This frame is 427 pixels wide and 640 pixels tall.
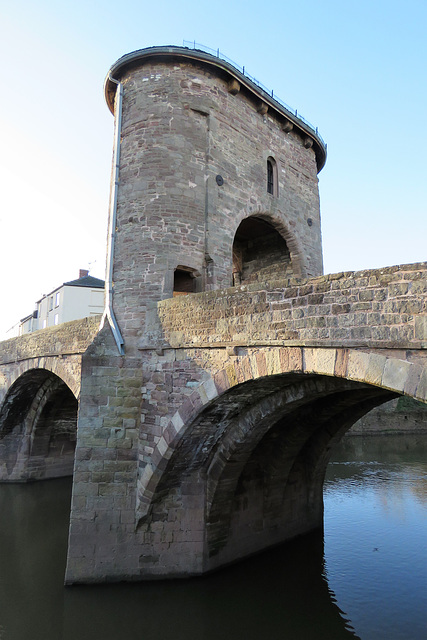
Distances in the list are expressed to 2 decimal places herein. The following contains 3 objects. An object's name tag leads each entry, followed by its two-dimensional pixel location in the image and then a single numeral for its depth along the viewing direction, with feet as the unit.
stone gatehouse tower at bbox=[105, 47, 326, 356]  28.78
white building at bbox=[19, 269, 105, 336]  95.04
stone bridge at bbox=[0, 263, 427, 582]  14.71
